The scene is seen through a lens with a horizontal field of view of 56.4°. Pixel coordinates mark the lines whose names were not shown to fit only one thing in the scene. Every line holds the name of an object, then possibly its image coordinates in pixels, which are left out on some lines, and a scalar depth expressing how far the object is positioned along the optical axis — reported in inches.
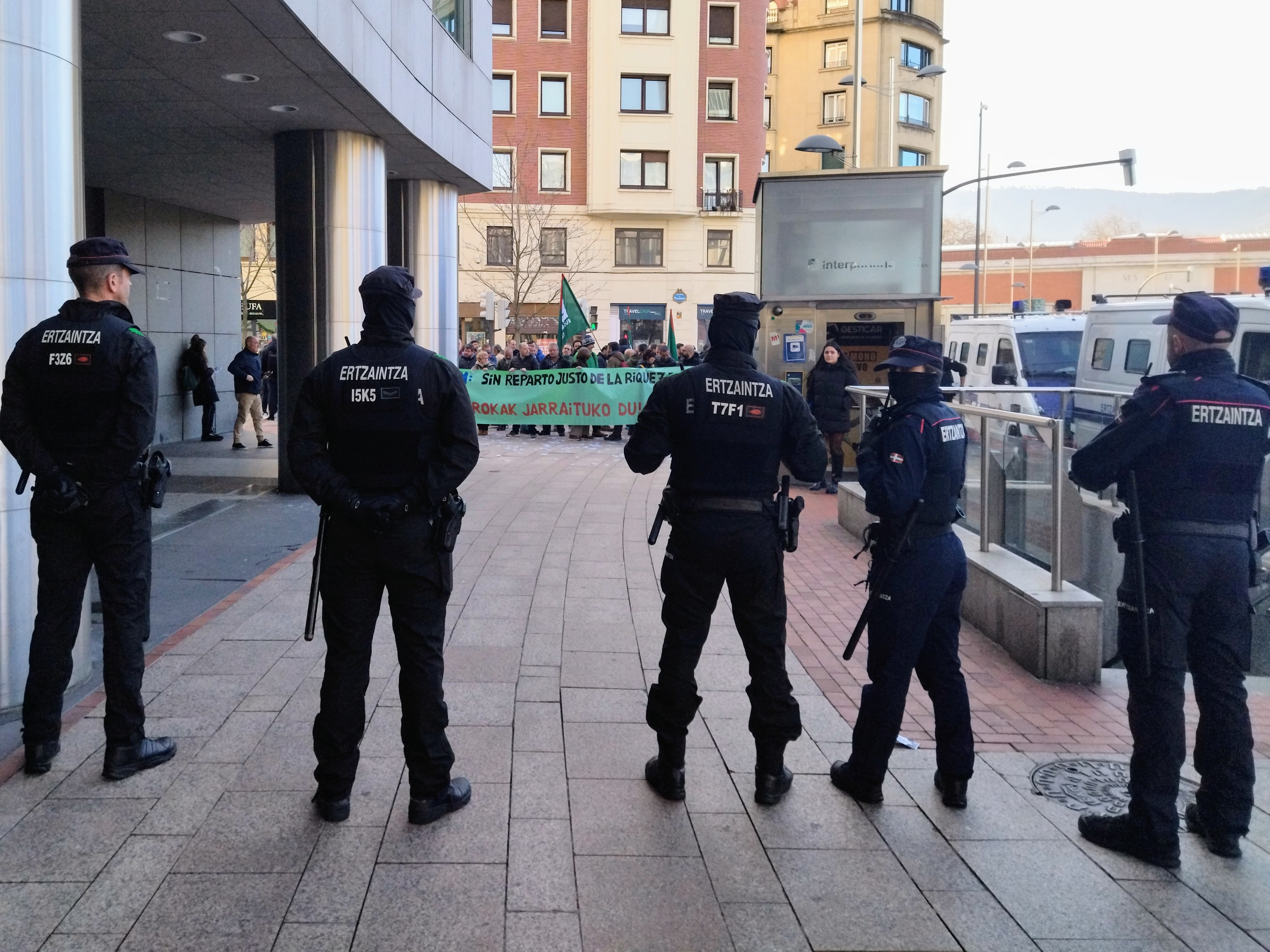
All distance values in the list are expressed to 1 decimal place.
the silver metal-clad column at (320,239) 494.0
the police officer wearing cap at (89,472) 186.2
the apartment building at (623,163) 1791.3
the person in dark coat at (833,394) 542.9
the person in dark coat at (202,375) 713.0
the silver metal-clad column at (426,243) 641.0
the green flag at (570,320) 877.8
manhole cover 191.6
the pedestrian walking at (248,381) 690.2
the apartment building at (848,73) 2477.9
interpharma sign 593.6
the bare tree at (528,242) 1755.7
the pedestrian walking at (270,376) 906.1
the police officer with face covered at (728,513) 182.5
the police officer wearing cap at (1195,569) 168.4
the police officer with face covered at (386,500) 171.6
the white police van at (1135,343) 513.7
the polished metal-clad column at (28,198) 211.9
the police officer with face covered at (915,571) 182.7
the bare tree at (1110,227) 4950.8
